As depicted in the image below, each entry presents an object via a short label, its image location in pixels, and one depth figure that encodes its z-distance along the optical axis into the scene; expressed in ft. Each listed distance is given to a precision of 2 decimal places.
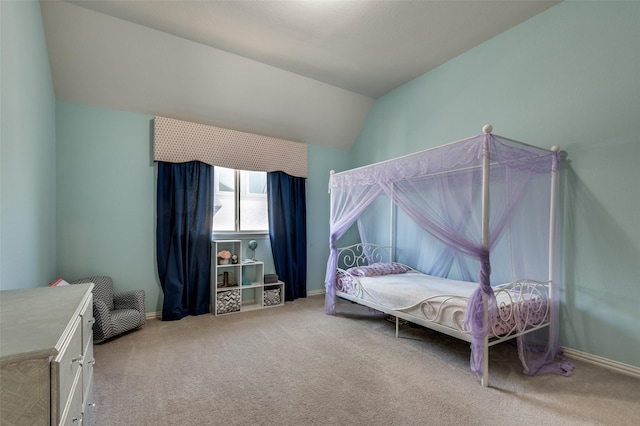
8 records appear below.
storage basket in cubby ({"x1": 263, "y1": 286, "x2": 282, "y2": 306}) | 15.42
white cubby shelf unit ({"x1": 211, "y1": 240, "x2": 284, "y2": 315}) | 14.01
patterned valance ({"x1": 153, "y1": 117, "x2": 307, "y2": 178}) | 13.24
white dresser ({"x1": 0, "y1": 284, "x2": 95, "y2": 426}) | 3.20
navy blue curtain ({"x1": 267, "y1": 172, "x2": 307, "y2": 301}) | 16.33
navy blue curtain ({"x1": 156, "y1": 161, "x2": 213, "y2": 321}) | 13.20
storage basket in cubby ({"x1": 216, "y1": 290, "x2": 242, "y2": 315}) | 13.89
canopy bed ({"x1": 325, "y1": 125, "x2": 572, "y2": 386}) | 8.57
